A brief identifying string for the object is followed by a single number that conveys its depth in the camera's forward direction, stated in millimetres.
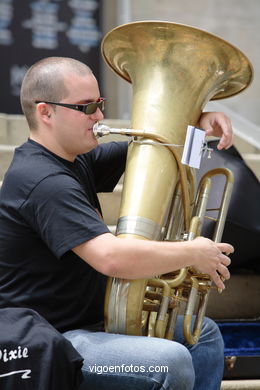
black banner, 10352
